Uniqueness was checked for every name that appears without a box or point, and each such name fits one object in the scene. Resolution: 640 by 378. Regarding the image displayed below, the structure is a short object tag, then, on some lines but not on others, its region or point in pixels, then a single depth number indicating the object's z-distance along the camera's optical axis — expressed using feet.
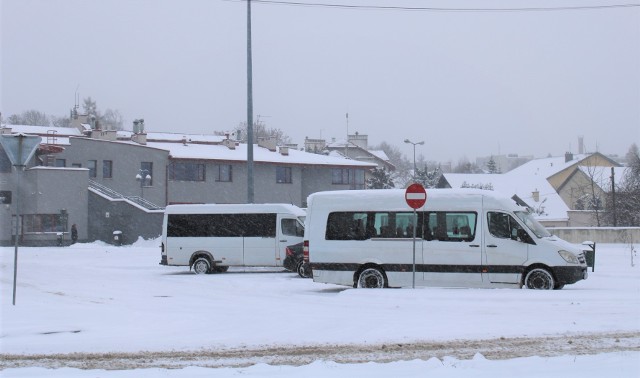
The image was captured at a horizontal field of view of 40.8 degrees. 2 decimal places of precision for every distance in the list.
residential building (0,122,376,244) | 177.27
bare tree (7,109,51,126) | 468.54
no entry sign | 64.18
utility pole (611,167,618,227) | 195.84
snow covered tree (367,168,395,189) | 302.66
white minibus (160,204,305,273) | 93.35
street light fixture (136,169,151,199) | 200.64
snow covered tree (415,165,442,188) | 322.55
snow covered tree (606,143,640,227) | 207.10
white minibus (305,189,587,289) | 64.85
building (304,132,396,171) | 346.05
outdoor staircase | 189.82
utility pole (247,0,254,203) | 103.04
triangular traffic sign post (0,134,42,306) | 52.54
